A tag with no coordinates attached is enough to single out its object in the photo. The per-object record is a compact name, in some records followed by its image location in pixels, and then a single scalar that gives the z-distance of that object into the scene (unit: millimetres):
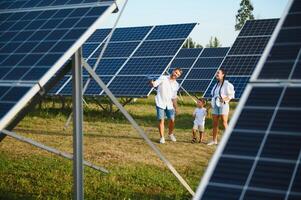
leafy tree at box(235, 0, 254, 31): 68750
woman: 11914
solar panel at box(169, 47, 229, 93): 24673
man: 12495
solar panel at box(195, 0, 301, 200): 2857
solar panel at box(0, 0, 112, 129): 4883
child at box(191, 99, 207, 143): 12852
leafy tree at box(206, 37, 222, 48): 84312
